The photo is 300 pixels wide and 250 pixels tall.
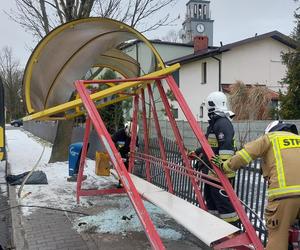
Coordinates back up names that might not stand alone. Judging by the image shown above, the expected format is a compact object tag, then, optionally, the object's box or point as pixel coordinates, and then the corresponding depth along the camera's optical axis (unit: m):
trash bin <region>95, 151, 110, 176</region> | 5.38
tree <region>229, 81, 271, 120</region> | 13.86
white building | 18.73
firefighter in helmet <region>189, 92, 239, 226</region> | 3.41
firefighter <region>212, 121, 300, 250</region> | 2.35
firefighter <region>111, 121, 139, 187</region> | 5.60
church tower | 41.09
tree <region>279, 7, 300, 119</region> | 12.05
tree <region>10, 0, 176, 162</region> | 8.30
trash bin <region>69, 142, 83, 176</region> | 6.17
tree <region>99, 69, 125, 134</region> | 10.86
